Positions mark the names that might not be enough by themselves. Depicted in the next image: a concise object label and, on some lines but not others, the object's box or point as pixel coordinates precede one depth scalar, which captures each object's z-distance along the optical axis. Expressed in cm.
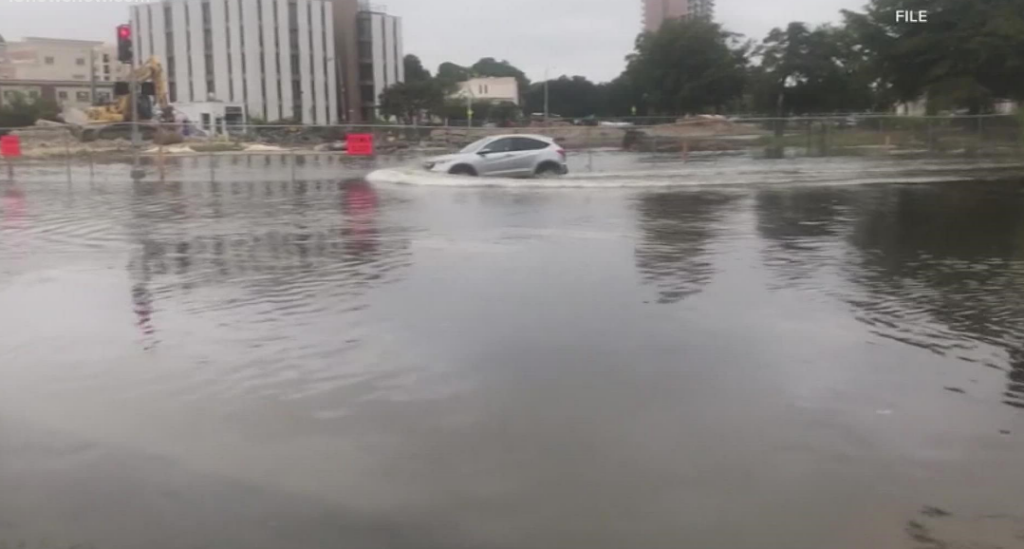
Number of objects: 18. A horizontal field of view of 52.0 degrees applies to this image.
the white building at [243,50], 10544
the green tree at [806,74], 7075
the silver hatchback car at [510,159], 2950
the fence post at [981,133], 3706
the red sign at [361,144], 3950
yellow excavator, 5981
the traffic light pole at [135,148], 3072
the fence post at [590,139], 4341
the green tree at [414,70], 13732
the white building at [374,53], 11725
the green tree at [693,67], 8406
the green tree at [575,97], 13850
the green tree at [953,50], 4462
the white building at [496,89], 15125
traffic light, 2952
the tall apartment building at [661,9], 13912
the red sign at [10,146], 3766
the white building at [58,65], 12875
